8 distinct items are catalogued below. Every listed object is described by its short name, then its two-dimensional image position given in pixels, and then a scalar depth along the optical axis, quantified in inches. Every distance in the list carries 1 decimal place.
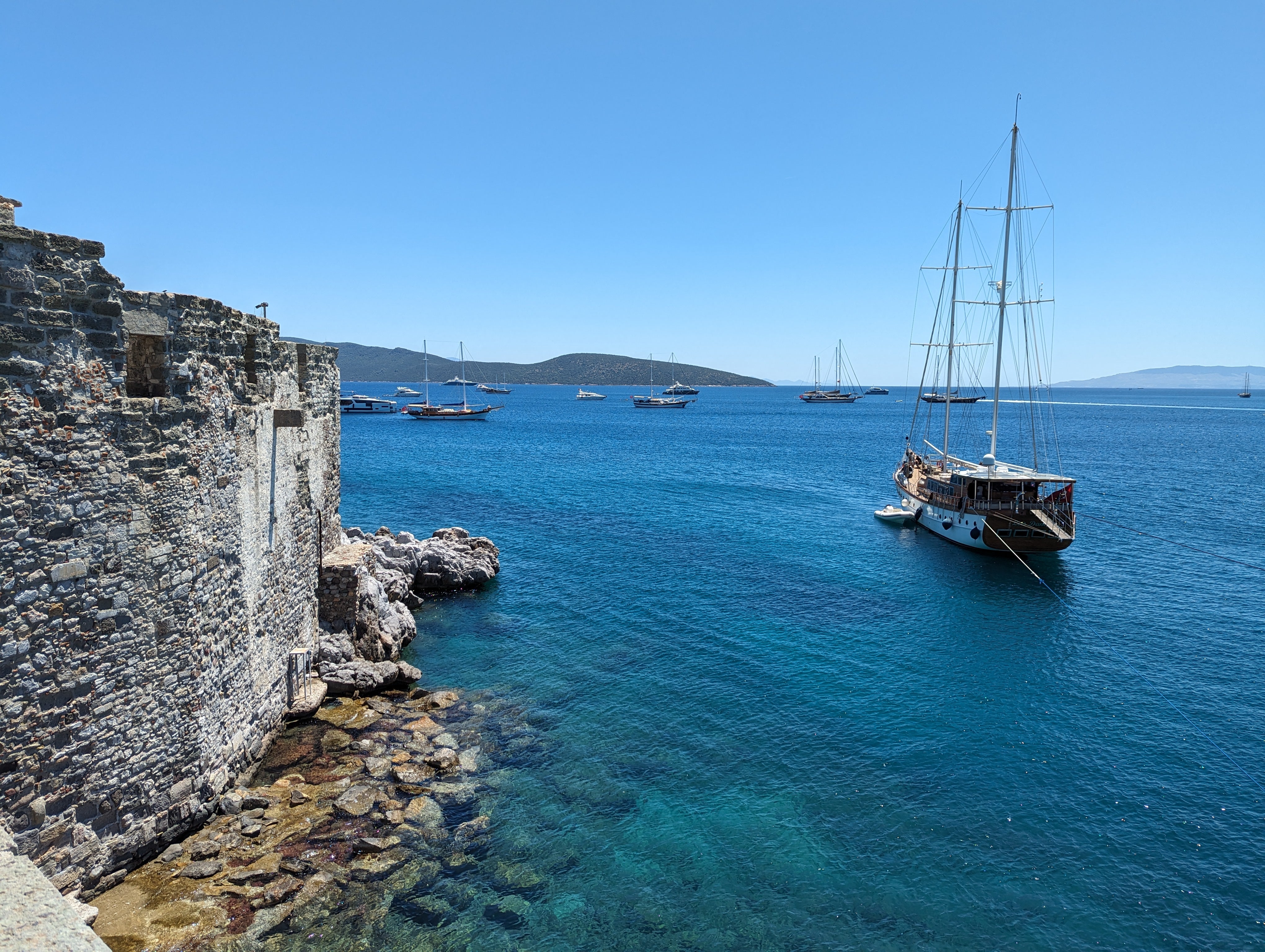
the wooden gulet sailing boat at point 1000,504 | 1245.7
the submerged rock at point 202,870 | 382.0
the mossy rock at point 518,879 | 422.6
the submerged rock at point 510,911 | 398.3
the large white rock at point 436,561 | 953.5
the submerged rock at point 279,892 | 379.6
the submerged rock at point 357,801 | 464.1
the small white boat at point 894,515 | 1563.7
